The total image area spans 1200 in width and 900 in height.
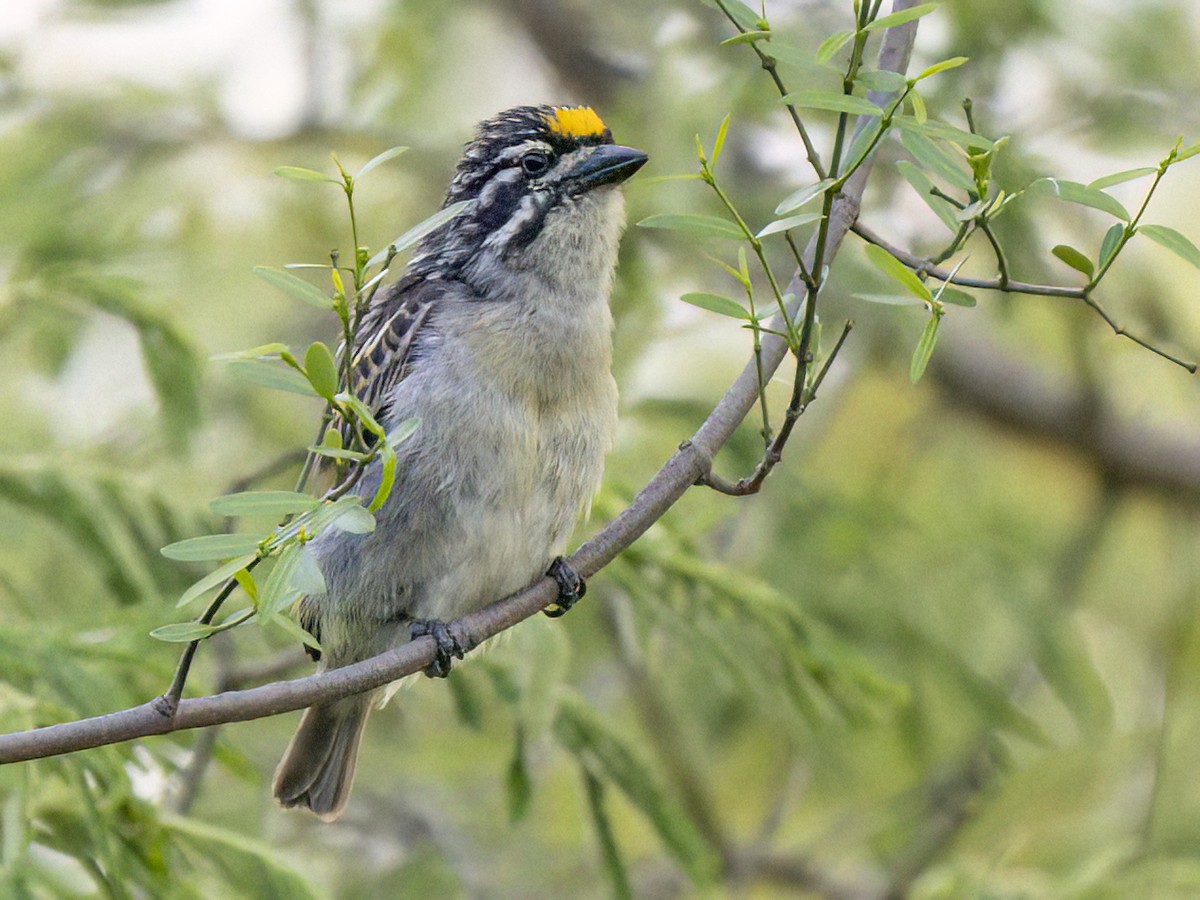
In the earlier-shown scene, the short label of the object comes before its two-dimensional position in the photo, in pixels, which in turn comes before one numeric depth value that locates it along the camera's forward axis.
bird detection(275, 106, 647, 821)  7.33
